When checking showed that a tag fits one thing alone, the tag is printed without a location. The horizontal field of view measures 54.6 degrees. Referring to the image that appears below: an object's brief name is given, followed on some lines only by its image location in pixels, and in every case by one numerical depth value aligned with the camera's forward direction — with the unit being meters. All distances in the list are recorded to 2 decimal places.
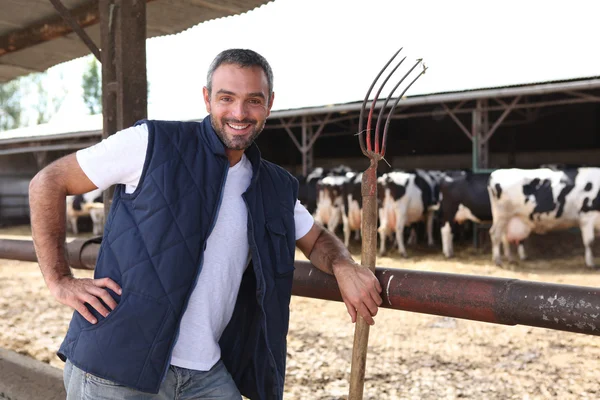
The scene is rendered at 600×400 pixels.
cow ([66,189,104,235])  17.31
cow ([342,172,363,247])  13.27
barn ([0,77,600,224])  17.58
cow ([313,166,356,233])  13.75
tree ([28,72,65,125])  51.22
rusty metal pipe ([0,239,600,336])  1.39
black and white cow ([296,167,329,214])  14.84
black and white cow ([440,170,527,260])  11.17
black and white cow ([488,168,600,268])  10.02
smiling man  1.59
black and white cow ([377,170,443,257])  12.35
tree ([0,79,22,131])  50.31
